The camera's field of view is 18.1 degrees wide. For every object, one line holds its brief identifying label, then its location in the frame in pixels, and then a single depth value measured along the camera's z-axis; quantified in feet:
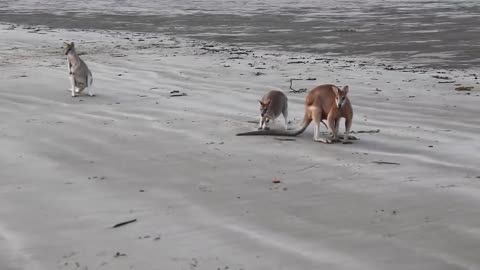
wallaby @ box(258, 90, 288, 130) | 44.00
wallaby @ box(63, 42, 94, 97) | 57.46
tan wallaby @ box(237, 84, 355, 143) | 40.24
